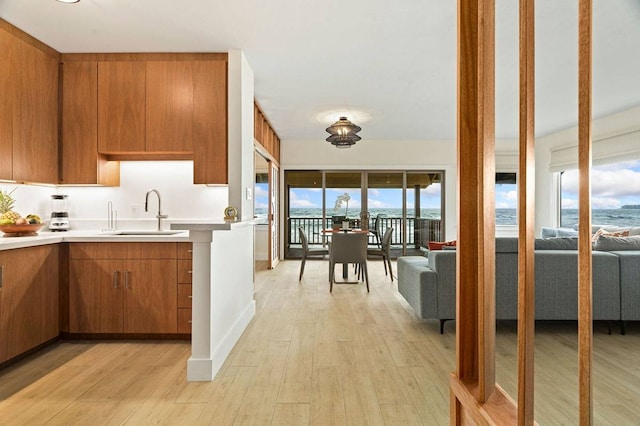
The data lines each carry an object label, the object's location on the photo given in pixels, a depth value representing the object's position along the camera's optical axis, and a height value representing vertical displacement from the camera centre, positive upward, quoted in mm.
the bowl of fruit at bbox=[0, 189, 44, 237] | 2828 -56
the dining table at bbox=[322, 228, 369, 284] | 5513 -788
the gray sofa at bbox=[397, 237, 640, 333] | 3186 -604
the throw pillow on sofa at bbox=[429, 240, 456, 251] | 4177 -346
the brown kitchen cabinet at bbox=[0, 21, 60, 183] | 2891 +893
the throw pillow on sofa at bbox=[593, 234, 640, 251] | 3387 -255
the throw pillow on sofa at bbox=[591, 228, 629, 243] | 4787 -221
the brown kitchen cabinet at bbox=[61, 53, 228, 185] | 3416 +1009
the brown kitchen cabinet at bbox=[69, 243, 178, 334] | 3059 -604
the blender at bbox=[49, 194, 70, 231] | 3441 +8
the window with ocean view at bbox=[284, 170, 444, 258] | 8164 +366
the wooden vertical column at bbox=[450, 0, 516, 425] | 915 -31
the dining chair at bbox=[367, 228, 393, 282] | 5805 -548
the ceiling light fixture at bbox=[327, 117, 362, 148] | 5402 +1231
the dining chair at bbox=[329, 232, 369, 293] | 4988 -468
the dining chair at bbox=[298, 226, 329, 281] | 5559 -559
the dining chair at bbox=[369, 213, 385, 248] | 8164 -288
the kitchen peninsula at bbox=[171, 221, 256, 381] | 2439 -584
